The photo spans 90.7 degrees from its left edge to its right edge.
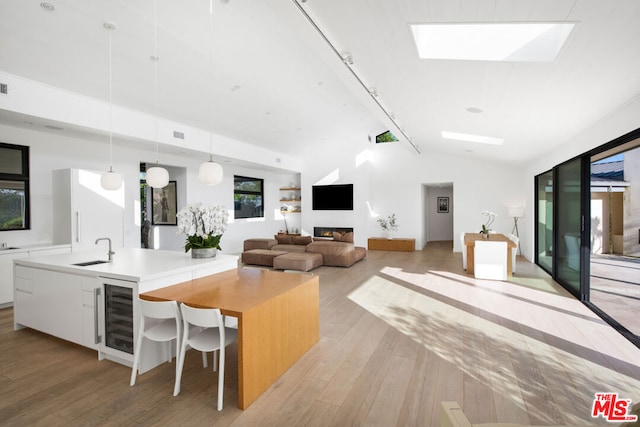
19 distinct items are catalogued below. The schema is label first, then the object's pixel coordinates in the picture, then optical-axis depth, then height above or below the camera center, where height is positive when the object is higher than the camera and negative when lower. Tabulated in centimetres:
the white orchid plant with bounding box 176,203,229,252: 316 -12
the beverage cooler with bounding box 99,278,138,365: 267 -94
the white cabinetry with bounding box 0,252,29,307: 432 -90
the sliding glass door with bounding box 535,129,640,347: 429 -40
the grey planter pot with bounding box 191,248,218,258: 330 -42
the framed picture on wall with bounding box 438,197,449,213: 1277 +31
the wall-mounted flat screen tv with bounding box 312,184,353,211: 1091 +51
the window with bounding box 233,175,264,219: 975 +49
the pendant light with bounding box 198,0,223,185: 312 +38
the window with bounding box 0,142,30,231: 480 +39
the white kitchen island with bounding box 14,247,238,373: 266 -76
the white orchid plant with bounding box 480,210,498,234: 645 -37
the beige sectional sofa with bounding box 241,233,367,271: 663 -95
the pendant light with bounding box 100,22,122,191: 332 +33
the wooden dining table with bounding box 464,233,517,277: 599 -63
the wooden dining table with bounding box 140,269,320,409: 216 -78
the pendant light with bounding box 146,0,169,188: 324 +38
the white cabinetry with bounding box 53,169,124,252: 504 +5
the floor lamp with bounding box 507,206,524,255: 841 -1
